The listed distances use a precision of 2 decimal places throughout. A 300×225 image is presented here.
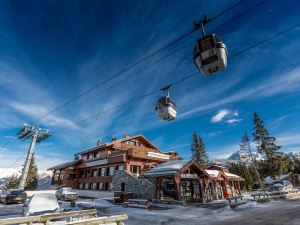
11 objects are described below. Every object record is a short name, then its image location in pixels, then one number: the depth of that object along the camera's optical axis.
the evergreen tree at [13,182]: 49.38
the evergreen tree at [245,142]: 49.67
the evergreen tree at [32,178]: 49.51
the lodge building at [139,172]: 21.31
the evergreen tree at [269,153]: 40.97
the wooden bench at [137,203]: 16.59
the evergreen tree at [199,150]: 53.28
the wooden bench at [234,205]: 16.51
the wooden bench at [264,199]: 21.86
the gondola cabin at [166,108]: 7.28
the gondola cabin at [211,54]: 5.18
